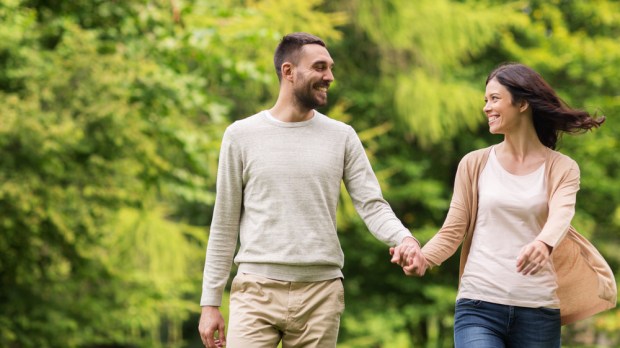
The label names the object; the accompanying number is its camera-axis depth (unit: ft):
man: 21.68
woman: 21.31
